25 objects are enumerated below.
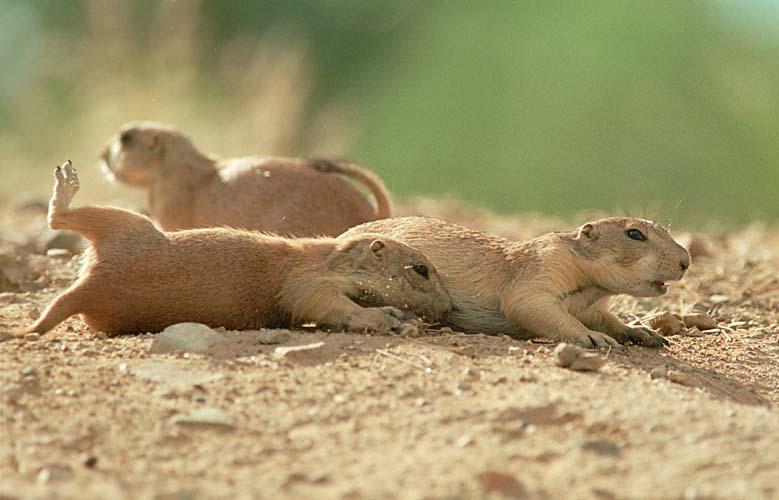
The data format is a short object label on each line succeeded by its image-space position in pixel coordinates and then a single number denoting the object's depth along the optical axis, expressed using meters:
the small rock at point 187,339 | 8.97
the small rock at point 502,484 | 6.19
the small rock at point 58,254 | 14.84
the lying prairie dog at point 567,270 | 11.16
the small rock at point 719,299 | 13.88
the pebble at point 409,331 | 10.08
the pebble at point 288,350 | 8.75
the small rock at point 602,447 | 6.80
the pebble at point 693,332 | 12.20
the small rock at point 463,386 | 8.01
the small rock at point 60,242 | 15.10
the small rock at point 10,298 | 12.26
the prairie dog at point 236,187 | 14.95
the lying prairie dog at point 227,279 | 9.93
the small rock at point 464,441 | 6.86
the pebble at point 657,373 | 9.12
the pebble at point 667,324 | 12.20
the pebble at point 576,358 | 8.77
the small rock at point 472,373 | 8.39
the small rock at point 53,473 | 6.34
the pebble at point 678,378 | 9.14
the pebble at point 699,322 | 12.56
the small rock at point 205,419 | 7.18
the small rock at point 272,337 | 9.30
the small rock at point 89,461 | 6.57
